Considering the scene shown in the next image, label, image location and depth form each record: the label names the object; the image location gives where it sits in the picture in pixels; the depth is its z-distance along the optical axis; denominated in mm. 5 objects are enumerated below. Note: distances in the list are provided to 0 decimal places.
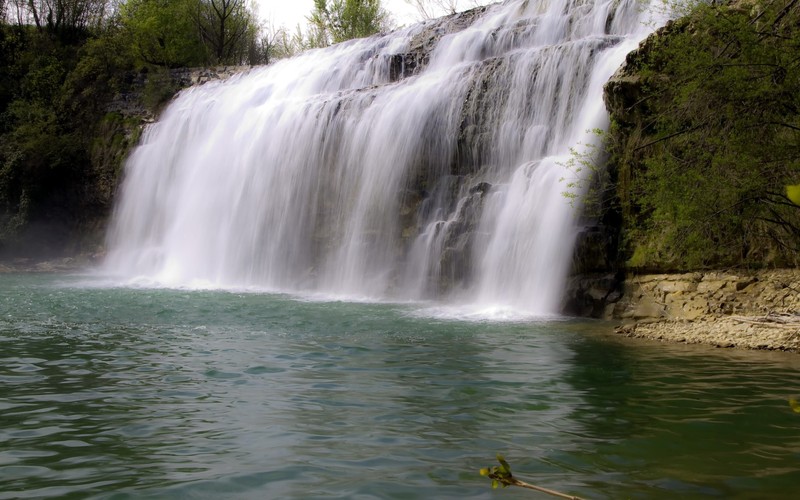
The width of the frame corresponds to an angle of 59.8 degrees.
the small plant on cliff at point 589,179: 14148
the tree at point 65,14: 36781
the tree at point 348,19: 51281
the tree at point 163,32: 36000
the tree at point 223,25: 43844
